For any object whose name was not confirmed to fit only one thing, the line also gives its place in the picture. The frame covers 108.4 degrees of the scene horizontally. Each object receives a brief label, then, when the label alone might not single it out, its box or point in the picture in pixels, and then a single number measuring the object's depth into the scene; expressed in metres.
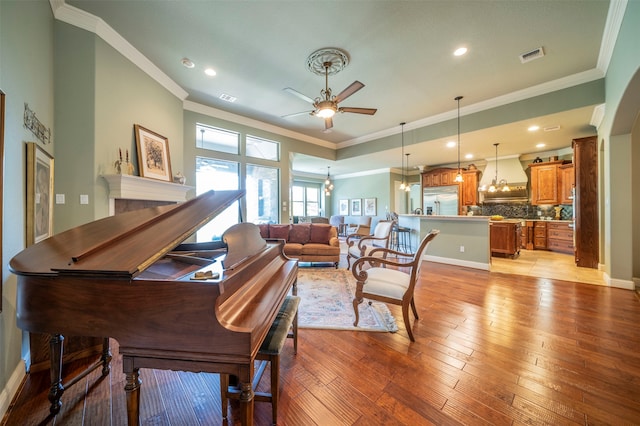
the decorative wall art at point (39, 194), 1.75
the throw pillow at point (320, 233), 5.07
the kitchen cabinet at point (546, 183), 6.20
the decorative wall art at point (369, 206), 9.59
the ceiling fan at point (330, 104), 3.00
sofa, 4.77
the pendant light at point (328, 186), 9.50
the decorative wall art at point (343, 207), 10.66
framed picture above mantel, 3.38
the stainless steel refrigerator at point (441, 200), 7.73
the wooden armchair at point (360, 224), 8.85
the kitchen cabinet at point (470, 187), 7.50
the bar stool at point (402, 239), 6.20
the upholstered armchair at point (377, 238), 4.03
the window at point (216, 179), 4.66
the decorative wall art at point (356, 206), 10.11
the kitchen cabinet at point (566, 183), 5.99
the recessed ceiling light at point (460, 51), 2.98
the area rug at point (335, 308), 2.44
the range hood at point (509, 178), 6.81
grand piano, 0.93
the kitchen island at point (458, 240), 4.66
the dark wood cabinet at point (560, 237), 6.02
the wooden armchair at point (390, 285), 2.23
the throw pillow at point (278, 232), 5.17
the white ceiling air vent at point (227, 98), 4.34
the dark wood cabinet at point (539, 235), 6.58
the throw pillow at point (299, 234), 5.16
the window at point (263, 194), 5.75
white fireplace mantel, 2.89
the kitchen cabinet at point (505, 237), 5.55
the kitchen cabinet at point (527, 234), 6.79
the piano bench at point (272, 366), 1.26
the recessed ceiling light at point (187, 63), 3.33
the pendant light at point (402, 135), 5.54
